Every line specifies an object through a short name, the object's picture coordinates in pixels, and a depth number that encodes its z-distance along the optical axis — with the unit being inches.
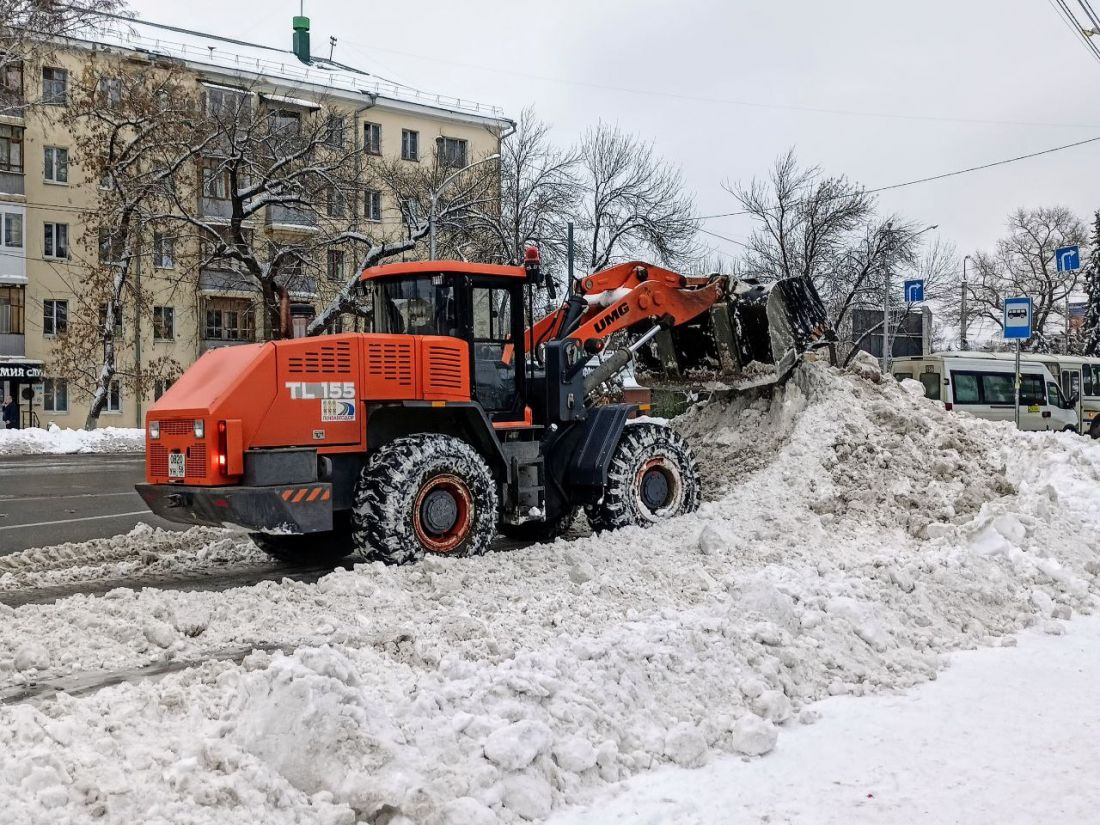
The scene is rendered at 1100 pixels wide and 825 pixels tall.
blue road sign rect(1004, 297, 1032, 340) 647.1
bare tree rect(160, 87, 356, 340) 1101.1
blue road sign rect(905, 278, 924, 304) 1183.6
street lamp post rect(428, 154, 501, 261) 1101.0
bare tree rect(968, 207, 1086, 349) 2294.5
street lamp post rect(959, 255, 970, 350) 2036.7
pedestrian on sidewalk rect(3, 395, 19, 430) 1414.0
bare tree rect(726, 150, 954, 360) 1497.3
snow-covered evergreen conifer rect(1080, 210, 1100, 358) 2055.9
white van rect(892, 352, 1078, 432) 1002.1
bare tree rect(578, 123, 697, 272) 1419.8
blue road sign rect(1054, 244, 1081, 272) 942.4
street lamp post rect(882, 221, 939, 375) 1345.4
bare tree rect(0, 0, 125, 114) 934.4
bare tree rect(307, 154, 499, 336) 1122.5
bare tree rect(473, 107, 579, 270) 1306.6
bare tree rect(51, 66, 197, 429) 1140.5
